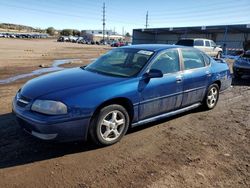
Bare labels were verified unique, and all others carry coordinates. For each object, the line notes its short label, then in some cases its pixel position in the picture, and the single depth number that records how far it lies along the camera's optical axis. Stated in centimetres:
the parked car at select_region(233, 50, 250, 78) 760
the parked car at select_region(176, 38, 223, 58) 1518
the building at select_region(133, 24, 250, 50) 2683
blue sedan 256
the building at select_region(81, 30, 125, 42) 7315
